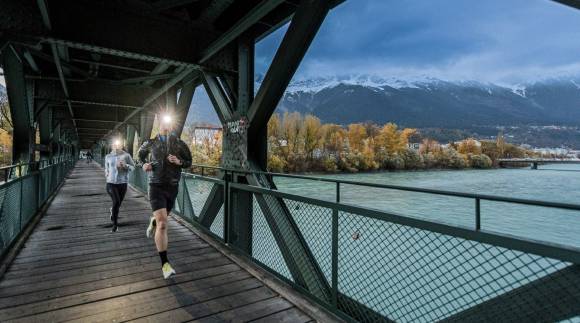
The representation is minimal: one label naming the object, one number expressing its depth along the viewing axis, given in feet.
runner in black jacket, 12.50
